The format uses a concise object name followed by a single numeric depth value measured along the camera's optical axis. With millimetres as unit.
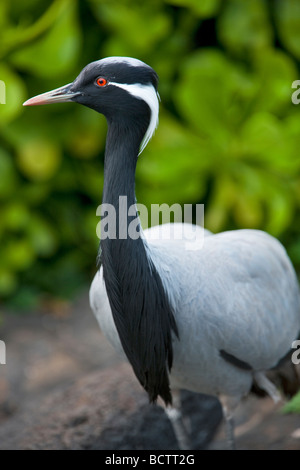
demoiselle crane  4500
